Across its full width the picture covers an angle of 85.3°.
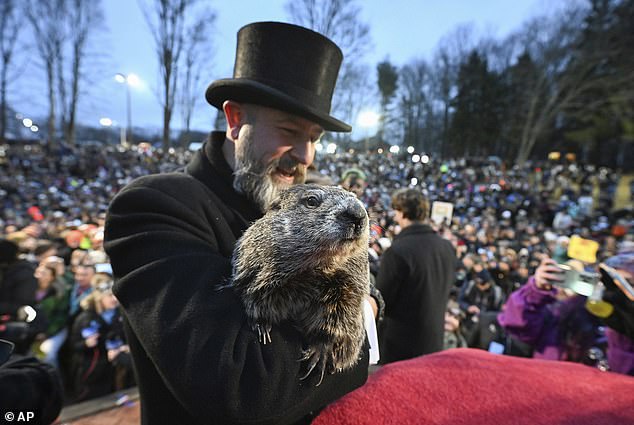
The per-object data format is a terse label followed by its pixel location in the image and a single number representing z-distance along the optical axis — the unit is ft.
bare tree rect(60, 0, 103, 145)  102.49
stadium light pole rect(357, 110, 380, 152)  95.93
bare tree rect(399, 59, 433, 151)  136.46
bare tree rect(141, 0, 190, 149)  85.10
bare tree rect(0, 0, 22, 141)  95.30
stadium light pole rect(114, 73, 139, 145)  92.27
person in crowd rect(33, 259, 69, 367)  13.81
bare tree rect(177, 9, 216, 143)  90.17
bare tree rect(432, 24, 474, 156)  130.82
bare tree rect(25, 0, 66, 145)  99.19
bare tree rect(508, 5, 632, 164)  94.22
